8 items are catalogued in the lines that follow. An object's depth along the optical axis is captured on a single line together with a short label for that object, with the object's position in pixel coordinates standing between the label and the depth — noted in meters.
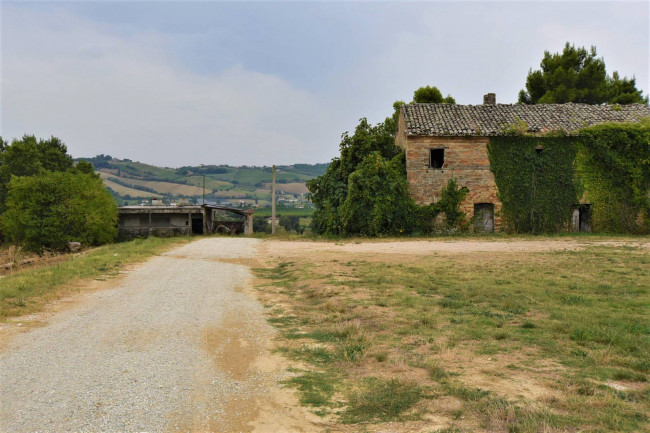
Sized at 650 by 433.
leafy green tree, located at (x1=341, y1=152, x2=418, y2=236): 26.47
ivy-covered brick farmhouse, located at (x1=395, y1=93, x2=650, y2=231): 26.92
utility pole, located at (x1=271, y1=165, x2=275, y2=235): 39.16
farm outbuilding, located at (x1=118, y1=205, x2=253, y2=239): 38.69
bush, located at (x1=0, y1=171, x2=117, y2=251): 31.98
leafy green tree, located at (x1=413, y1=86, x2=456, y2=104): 39.75
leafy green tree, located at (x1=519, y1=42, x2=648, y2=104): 41.31
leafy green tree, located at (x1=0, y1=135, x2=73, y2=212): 44.34
